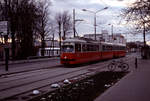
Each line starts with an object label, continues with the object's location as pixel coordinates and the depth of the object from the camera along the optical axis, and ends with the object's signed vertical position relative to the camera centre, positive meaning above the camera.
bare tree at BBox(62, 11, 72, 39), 67.44 +5.92
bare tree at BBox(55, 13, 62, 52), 65.80 +6.45
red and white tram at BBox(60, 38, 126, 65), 25.27 -0.68
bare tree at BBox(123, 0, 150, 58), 11.58 +1.47
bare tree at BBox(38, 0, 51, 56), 52.95 +4.53
